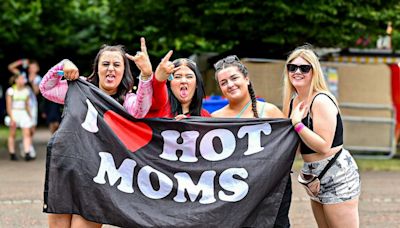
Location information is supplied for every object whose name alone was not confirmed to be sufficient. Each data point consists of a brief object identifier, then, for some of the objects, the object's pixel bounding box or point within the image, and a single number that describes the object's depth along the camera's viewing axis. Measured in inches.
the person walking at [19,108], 930.1
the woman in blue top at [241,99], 342.1
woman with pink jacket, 328.5
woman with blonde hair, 315.0
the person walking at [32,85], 950.0
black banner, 327.1
